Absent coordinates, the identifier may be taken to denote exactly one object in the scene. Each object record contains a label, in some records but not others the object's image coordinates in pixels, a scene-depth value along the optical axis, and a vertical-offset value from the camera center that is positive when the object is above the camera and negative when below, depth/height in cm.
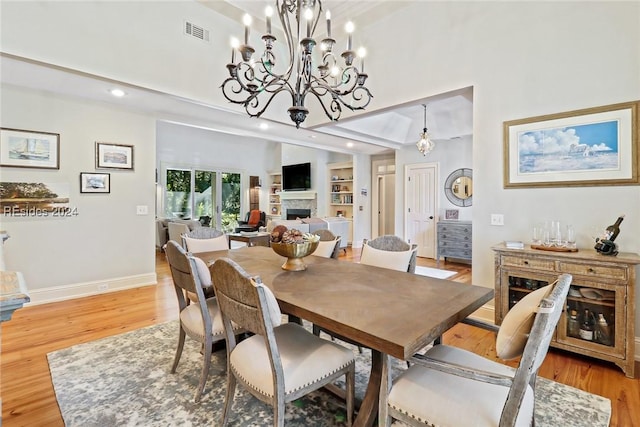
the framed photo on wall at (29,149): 337 +73
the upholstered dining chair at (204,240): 284 -28
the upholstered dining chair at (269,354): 125 -69
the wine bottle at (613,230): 223 -14
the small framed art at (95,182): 386 +38
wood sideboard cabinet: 211 -62
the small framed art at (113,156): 397 +76
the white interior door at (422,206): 661 +14
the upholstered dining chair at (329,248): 265 -32
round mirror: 618 +52
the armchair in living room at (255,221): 918 -29
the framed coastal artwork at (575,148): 233 +54
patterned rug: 169 -116
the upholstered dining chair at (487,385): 98 -68
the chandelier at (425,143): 516 +118
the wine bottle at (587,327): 227 -87
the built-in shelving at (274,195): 1089 +61
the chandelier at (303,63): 212 +113
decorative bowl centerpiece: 195 -21
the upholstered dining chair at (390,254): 220 -32
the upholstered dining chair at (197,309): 178 -61
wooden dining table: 112 -43
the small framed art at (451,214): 628 -4
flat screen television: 919 +110
